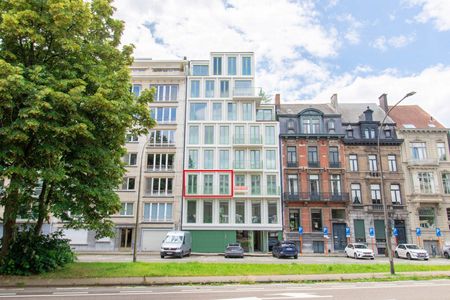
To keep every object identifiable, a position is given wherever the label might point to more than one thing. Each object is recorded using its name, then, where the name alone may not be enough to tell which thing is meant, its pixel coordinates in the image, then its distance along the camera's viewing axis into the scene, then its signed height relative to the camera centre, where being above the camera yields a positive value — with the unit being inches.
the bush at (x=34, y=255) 530.9 -48.4
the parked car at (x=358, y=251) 1167.3 -81.6
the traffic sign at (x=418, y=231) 1401.3 -10.9
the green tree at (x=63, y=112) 458.9 +166.8
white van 1058.7 -57.4
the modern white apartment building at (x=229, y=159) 1478.8 +315.4
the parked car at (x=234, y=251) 1159.8 -82.1
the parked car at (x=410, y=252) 1160.8 -81.5
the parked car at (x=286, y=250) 1119.0 -74.8
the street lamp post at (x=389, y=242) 634.2 -26.8
